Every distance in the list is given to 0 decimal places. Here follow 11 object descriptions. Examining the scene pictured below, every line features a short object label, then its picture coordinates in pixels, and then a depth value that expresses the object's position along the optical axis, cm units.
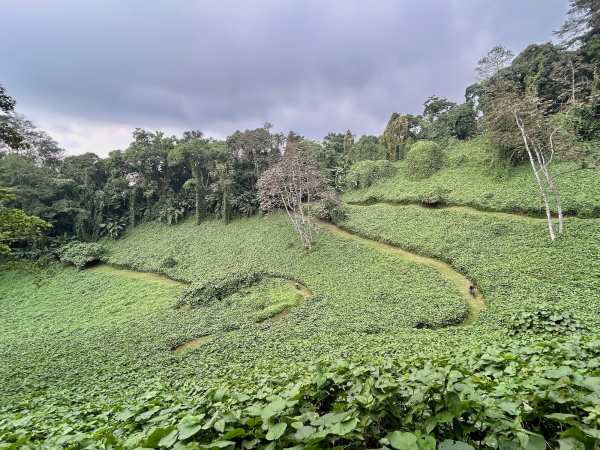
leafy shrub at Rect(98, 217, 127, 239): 3243
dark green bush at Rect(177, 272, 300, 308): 1647
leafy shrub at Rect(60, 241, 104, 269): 2733
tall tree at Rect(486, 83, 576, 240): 1439
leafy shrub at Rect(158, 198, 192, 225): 3150
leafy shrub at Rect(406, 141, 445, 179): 2573
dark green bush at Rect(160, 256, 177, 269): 2398
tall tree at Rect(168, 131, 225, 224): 3034
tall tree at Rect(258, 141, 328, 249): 2083
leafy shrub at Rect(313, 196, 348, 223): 2405
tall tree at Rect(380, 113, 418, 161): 3369
